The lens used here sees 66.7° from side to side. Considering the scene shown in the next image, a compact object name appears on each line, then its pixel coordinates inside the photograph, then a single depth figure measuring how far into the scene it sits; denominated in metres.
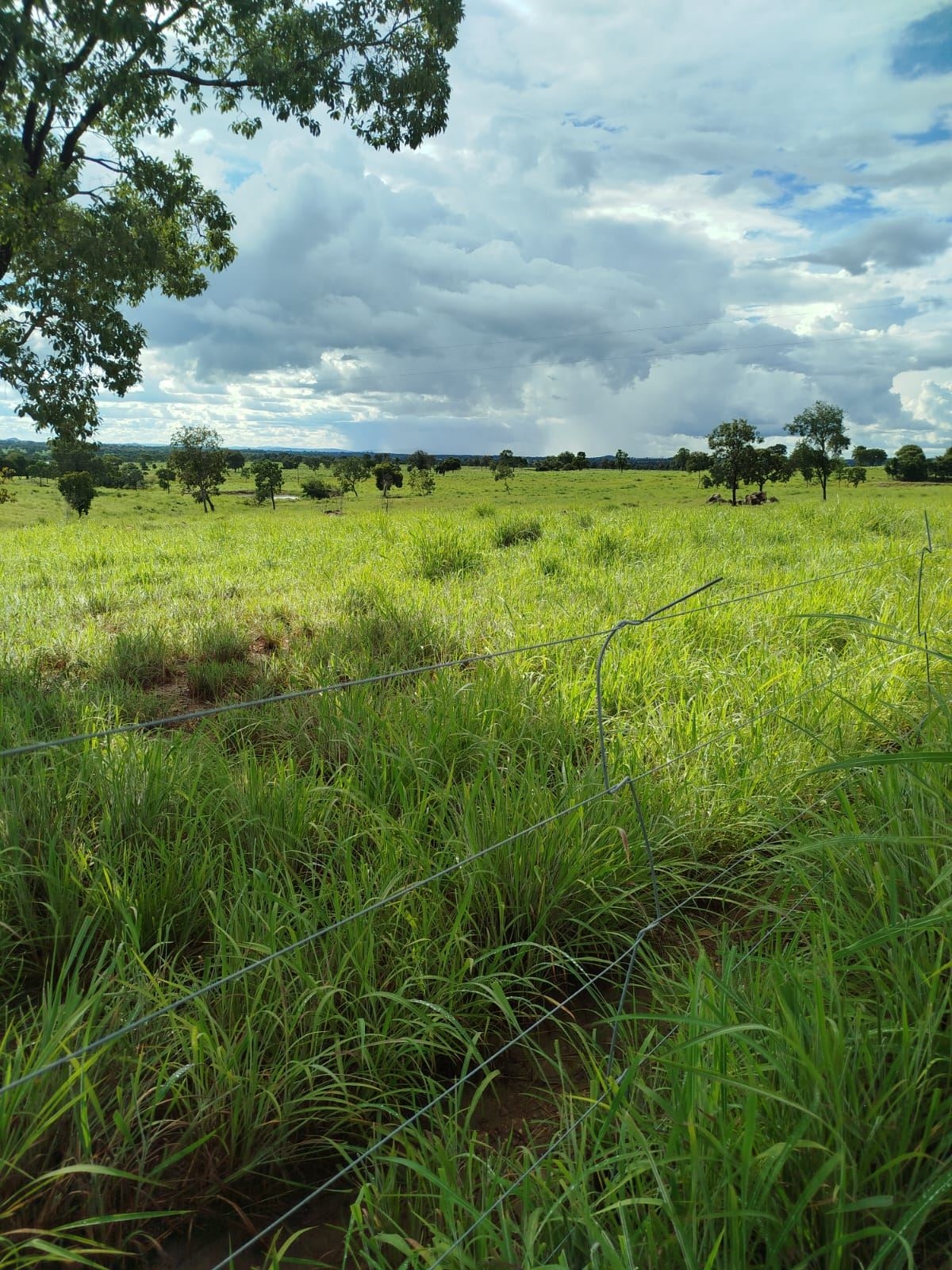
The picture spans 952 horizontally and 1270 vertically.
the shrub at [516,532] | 10.16
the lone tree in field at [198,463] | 80.88
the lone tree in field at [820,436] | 79.06
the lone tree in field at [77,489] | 70.44
